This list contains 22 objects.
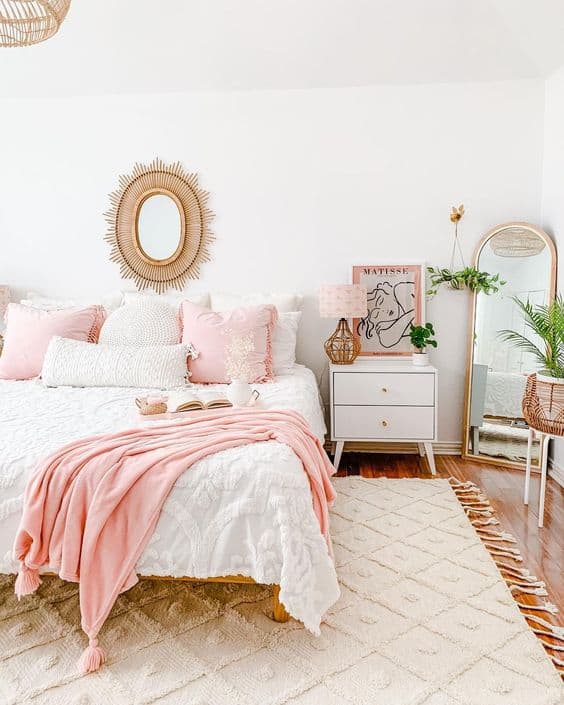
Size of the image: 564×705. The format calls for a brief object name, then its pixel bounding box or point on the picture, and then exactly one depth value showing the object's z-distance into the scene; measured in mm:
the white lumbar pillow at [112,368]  2916
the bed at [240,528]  1660
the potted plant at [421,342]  3453
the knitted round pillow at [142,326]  3205
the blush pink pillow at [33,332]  3121
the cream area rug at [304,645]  1548
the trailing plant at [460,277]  3518
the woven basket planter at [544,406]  2623
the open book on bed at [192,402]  2365
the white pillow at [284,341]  3340
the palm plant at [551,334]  2706
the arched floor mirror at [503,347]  3416
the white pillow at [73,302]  3549
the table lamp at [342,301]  3314
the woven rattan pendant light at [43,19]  1824
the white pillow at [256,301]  3557
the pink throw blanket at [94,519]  1665
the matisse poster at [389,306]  3658
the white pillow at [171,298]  3500
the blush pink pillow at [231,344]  3051
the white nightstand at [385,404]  3301
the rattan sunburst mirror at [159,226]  3793
